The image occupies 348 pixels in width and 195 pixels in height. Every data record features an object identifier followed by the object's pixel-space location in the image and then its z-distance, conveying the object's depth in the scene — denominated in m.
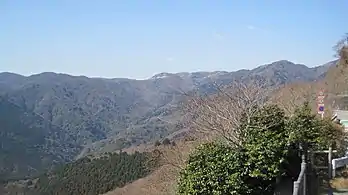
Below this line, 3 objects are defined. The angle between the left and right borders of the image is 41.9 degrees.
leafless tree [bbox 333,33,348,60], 28.14
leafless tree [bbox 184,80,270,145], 10.34
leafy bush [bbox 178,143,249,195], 8.36
